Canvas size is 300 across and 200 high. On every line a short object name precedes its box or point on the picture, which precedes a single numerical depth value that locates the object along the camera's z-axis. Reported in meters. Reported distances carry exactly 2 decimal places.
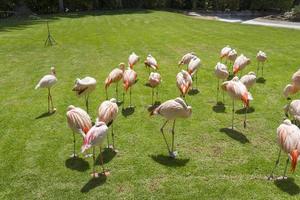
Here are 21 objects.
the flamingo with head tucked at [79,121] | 6.62
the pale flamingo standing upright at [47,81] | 9.01
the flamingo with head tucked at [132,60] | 11.21
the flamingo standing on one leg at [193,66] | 10.20
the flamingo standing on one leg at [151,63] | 10.70
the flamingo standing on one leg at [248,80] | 9.27
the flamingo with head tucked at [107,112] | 6.92
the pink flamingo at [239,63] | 10.33
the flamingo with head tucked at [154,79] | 9.38
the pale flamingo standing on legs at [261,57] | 11.81
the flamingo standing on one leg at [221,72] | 9.88
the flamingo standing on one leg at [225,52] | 11.97
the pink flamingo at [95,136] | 6.06
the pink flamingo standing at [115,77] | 9.24
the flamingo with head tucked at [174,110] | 7.04
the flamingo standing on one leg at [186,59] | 11.35
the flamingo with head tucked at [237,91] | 7.92
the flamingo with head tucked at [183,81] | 8.66
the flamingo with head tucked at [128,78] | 9.00
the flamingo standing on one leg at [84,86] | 8.35
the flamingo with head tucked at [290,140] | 5.76
